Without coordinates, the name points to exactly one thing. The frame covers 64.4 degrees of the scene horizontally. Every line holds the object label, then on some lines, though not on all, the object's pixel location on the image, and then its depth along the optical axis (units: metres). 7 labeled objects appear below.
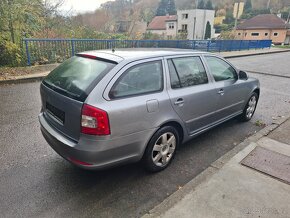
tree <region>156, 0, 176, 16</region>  83.12
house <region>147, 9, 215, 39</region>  53.03
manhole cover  3.12
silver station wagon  2.46
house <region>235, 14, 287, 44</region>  53.22
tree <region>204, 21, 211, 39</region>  52.00
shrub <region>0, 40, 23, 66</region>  8.79
